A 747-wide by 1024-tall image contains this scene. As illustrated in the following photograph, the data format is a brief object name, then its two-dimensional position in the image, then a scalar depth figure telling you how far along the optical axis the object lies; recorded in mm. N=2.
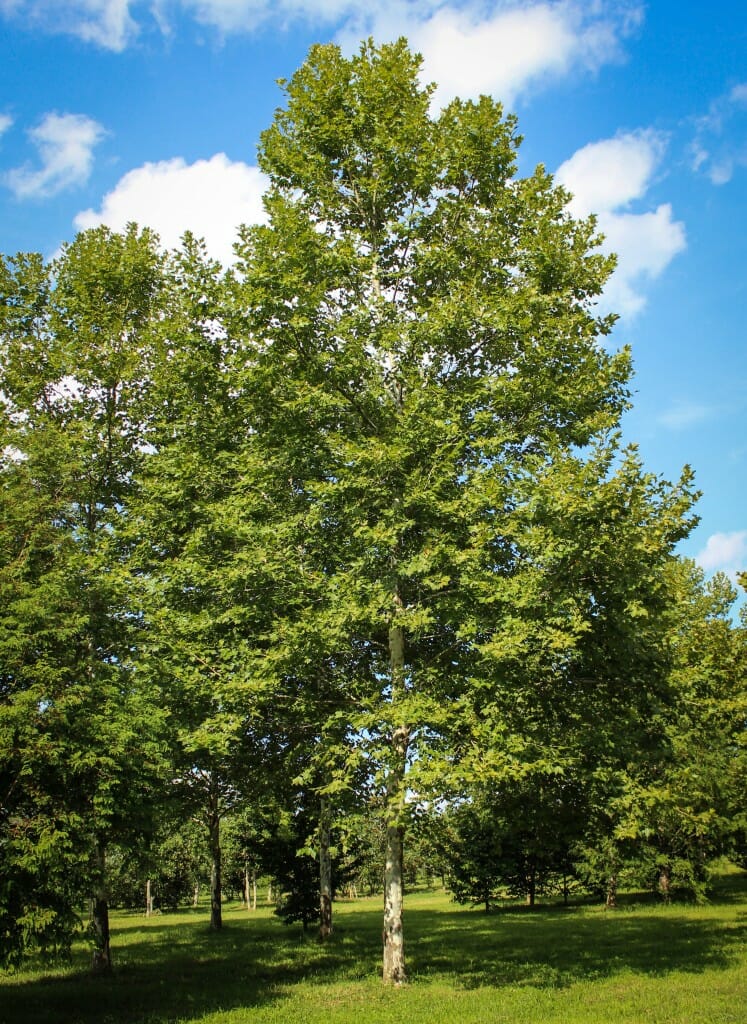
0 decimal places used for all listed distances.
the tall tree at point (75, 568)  10070
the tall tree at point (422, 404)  10641
